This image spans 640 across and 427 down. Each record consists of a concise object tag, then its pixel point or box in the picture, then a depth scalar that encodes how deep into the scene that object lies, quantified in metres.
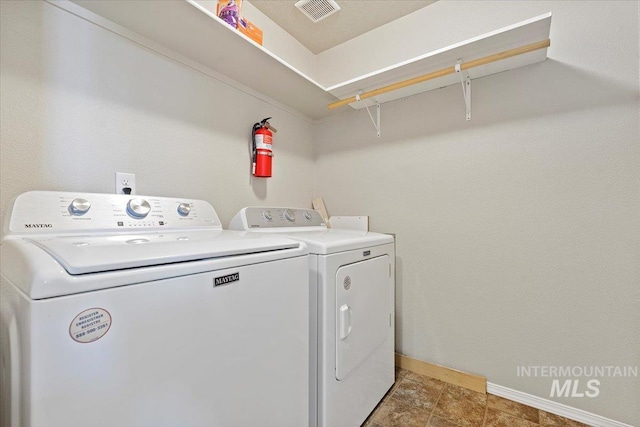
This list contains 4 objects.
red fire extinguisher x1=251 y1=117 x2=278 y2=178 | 1.88
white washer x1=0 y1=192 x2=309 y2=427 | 0.55
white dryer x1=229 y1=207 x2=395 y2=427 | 1.21
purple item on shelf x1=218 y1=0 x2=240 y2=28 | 1.41
